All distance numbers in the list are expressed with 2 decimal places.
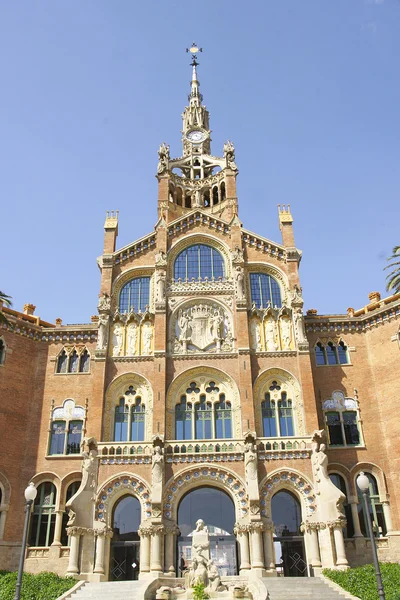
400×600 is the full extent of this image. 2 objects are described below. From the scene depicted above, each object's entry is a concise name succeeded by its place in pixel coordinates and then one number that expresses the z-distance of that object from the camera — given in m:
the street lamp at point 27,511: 20.72
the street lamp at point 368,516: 19.64
